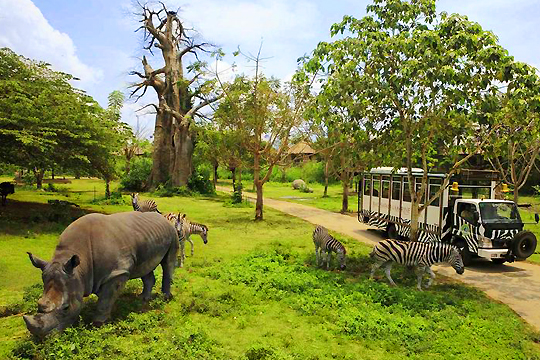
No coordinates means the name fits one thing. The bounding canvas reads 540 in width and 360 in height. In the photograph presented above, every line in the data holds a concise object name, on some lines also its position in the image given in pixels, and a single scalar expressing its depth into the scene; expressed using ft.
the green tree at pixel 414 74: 32.48
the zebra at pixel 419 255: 33.88
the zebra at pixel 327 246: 38.50
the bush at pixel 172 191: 115.96
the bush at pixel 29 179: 121.13
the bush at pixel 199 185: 122.21
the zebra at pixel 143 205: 57.00
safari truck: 40.65
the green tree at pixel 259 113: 68.59
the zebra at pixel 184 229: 39.47
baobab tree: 120.57
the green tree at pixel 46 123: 51.06
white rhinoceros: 20.21
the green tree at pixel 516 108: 31.48
